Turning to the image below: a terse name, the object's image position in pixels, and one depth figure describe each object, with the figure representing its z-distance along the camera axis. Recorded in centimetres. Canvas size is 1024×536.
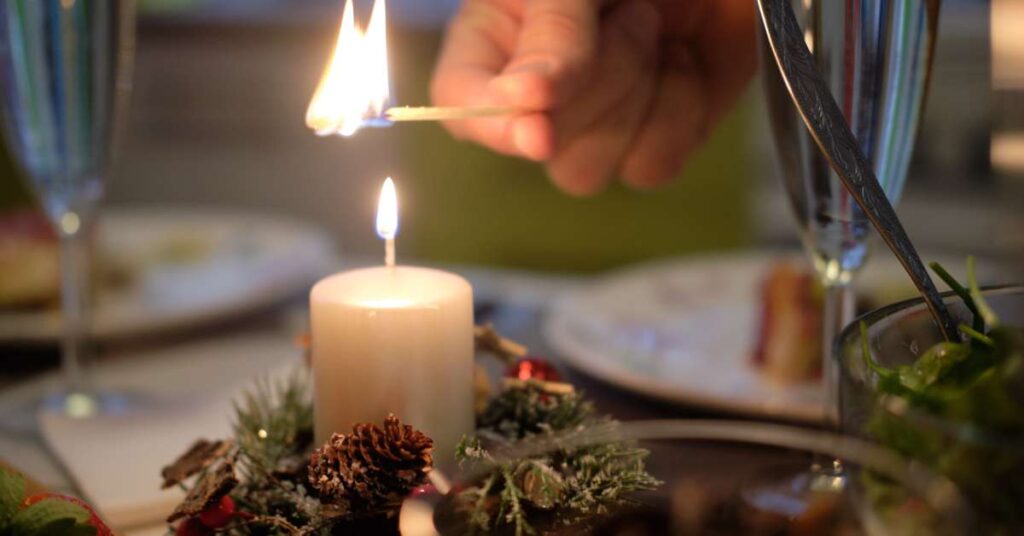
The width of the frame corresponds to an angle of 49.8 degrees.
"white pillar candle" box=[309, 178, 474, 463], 39
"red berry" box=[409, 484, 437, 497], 34
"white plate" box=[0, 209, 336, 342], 86
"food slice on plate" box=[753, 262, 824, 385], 81
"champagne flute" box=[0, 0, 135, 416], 68
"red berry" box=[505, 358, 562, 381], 46
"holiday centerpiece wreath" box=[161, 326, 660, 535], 35
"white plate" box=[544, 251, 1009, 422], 64
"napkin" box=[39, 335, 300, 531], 51
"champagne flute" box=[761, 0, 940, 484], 43
